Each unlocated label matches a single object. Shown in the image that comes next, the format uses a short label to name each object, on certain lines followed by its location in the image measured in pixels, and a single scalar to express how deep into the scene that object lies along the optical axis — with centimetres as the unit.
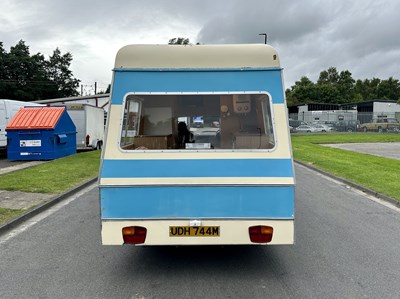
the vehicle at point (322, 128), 4797
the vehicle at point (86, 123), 2058
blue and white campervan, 426
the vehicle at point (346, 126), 4812
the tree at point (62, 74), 6575
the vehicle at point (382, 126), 4885
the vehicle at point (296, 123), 4926
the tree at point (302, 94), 9734
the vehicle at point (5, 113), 1764
